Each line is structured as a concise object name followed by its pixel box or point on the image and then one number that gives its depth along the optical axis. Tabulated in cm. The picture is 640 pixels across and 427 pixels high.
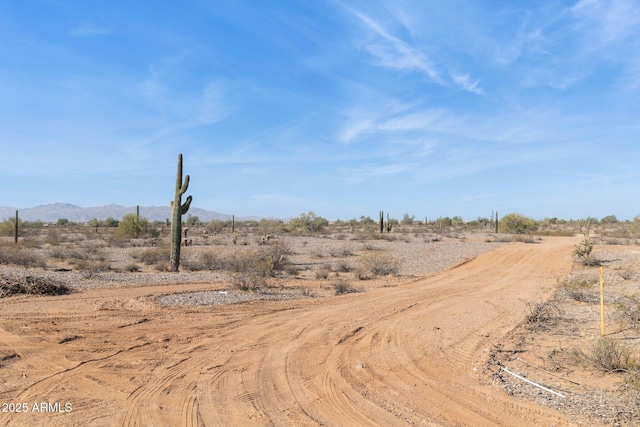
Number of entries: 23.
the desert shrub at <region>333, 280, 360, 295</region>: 1585
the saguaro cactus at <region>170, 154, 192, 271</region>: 2050
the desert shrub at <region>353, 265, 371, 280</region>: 2014
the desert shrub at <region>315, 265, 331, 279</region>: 1975
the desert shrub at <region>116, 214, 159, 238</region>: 4297
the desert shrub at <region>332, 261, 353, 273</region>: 2250
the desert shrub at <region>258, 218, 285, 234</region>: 5808
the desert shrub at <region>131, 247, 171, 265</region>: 2467
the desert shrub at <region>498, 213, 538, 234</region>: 5888
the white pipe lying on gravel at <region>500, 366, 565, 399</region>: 648
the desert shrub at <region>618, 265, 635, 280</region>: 1795
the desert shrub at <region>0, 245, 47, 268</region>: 2080
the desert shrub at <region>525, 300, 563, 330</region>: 1038
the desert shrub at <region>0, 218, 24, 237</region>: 4662
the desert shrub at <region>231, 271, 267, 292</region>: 1565
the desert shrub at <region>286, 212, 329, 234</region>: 5891
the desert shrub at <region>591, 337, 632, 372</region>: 727
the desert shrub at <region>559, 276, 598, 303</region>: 1368
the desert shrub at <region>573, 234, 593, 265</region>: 2481
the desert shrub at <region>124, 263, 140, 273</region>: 2111
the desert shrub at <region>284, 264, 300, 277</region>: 2058
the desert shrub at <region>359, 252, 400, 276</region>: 2148
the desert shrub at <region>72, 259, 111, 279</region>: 1813
